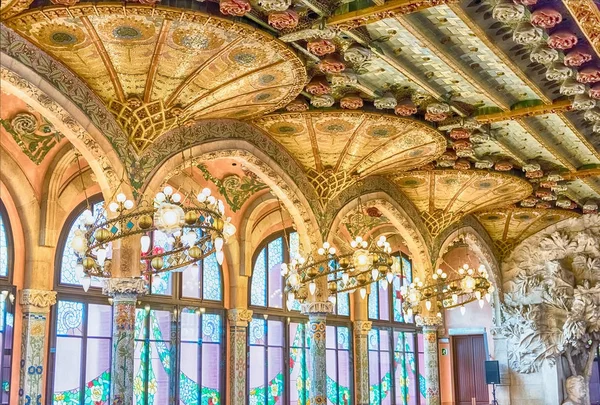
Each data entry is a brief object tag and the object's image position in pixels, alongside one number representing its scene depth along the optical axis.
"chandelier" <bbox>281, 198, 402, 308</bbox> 12.75
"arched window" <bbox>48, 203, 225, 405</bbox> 13.73
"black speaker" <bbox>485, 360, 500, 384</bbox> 21.02
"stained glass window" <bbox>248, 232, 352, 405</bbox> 18.03
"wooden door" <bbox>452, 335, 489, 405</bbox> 24.23
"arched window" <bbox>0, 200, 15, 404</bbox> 12.46
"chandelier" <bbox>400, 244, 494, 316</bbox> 16.22
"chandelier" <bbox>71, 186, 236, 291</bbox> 8.94
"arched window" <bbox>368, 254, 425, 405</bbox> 22.92
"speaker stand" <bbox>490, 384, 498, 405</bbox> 20.67
